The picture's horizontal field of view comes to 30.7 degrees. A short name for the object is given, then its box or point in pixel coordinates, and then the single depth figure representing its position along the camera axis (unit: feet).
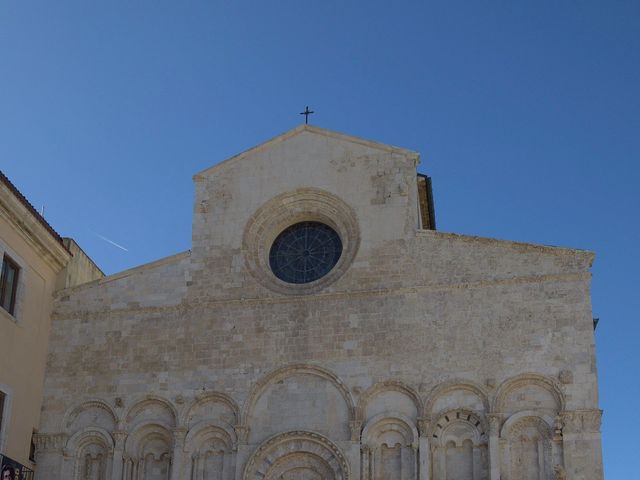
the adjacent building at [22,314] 63.21
